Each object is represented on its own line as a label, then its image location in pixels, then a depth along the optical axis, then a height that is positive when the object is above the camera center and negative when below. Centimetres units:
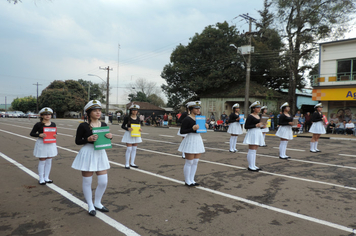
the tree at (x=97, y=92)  8050 +588
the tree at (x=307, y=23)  2516 +989
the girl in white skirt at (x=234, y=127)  1101 -64
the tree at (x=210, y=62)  3369 +730
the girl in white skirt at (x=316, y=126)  1078 -50
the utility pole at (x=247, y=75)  2242 +360
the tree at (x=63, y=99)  6222 +262
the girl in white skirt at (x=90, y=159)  410 -85
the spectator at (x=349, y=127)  1959 -91
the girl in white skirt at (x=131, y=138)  771 -89
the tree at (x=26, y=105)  7394 +82
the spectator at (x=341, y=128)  2022 -101
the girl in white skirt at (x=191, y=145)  566 -77
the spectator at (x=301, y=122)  2117 -61
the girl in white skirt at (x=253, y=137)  741 -71
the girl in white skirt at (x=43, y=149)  587 -100
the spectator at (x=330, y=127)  2061 -97
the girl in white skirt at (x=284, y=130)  930 -59
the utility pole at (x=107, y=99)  3747 +171
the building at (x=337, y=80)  2203 +339
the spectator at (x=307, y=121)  2238 -54
